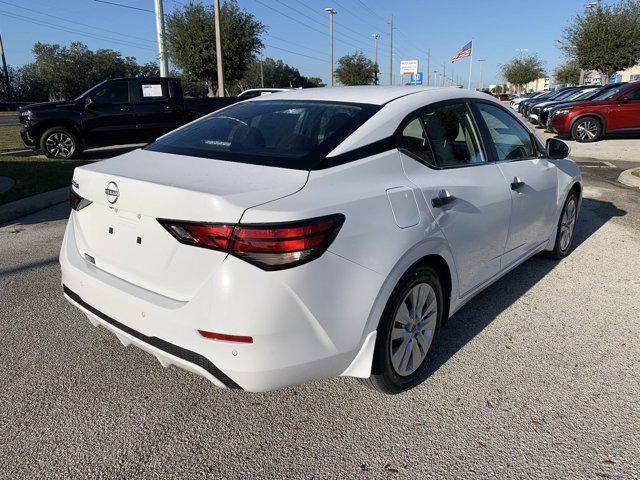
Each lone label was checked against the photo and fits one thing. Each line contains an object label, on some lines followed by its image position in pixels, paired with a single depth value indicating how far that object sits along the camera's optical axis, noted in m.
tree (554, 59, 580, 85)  58.50
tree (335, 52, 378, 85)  57.47
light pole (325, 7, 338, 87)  41.20
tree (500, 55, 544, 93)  79.38
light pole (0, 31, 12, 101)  42.38
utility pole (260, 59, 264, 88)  80.19
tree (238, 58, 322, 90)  84.11
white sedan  2.03
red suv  15.35
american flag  36.28
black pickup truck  11.52
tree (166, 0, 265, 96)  28.20
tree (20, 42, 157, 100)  61.09
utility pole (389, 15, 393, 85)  60.84
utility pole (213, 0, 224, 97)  22.23
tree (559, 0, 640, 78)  27.28
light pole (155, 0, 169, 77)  18.59
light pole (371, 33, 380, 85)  59.12
